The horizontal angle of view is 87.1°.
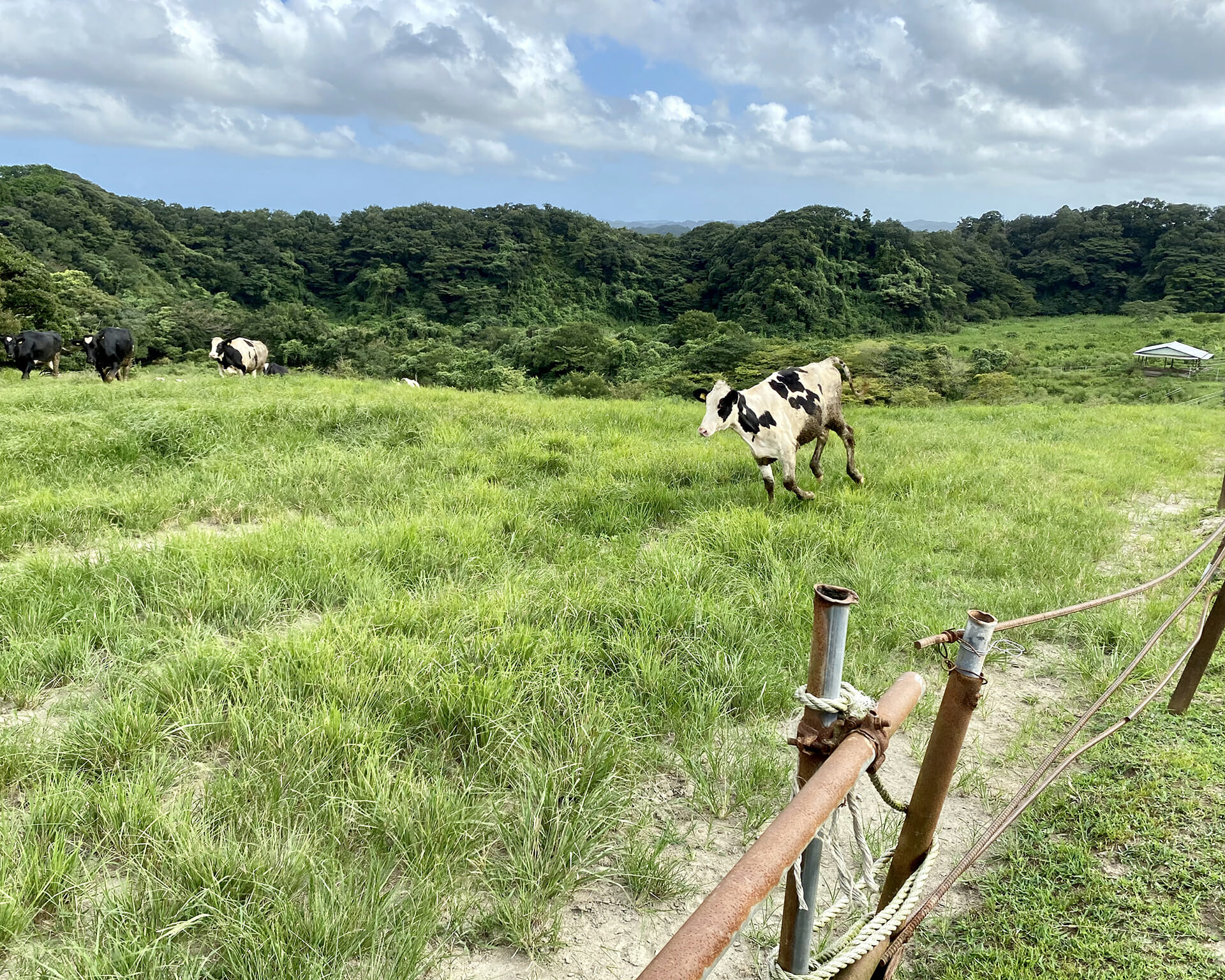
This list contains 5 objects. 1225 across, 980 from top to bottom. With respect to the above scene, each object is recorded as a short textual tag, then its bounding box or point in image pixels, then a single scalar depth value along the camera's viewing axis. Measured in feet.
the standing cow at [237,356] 54.85
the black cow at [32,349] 50.75
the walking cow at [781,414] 18.74
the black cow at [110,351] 47.55
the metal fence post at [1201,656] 9.12
